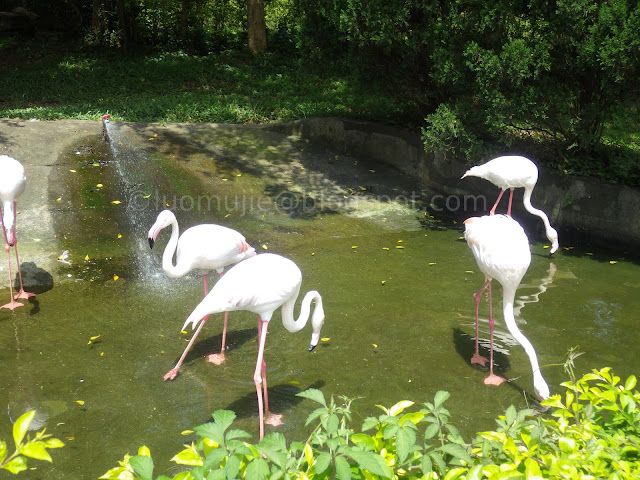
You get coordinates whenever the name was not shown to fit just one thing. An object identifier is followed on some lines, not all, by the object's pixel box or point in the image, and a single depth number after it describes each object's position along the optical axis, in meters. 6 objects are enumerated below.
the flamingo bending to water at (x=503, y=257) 4.99
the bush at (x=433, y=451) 1.80
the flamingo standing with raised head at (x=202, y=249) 5.20
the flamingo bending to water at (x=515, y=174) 7.22
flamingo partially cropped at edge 6.15
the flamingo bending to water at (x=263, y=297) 4.45
